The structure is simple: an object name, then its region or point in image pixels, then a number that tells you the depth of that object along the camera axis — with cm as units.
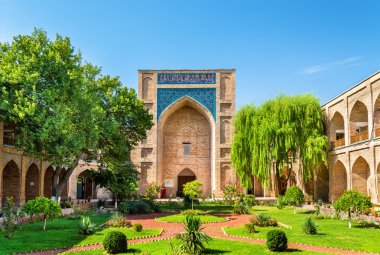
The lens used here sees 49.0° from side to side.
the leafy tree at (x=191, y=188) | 2234
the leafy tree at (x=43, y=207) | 1390
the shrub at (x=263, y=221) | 1506
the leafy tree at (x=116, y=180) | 2491
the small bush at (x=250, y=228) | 1342
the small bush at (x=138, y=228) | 1360
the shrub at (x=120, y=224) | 1483
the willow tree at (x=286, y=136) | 2512
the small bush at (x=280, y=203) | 2402
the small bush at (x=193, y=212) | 1922
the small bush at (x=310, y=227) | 1309
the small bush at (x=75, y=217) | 1797
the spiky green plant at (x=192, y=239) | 984
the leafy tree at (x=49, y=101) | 1670
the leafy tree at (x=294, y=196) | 2147
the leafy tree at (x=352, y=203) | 1530
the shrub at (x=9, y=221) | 1212
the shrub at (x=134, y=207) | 2124
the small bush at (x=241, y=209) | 2152
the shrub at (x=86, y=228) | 1312
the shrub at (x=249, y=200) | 2412
